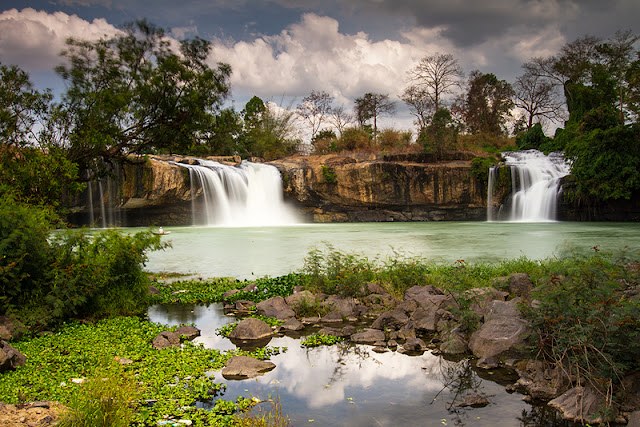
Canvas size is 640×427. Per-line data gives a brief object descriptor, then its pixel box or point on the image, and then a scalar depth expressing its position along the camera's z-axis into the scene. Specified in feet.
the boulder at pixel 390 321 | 21.12
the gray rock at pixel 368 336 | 19.22
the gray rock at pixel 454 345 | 17.71
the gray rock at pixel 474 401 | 13.54
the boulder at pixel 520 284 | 24.12
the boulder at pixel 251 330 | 19.89
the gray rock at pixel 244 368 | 15.51
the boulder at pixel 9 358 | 14.46
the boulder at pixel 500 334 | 16.48
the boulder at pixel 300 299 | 24.01
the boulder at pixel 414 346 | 18.24
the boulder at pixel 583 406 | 12.09
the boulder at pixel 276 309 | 23.02
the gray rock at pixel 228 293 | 26.71
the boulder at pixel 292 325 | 21.33
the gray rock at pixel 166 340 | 17.97
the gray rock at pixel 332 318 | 22.67
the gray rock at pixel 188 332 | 19.52
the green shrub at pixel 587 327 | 12.88
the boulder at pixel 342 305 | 23.53
